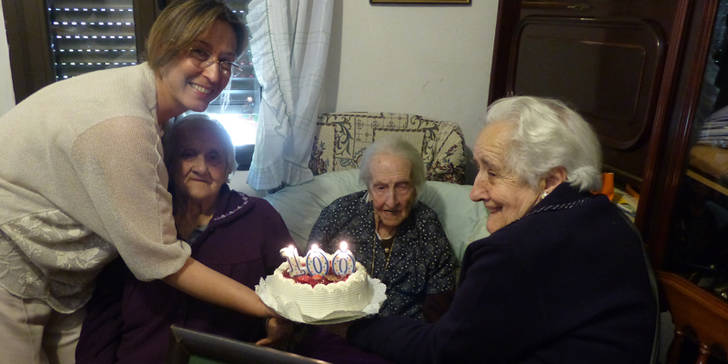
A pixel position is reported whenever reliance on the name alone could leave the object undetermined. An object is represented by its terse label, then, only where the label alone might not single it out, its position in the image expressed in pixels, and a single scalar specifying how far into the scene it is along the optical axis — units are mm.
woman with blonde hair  1243
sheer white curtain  2633
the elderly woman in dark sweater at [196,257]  1658
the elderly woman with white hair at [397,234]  2146
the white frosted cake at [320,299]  1423
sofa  2572
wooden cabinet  1592
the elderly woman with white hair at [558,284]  1115
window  2602
